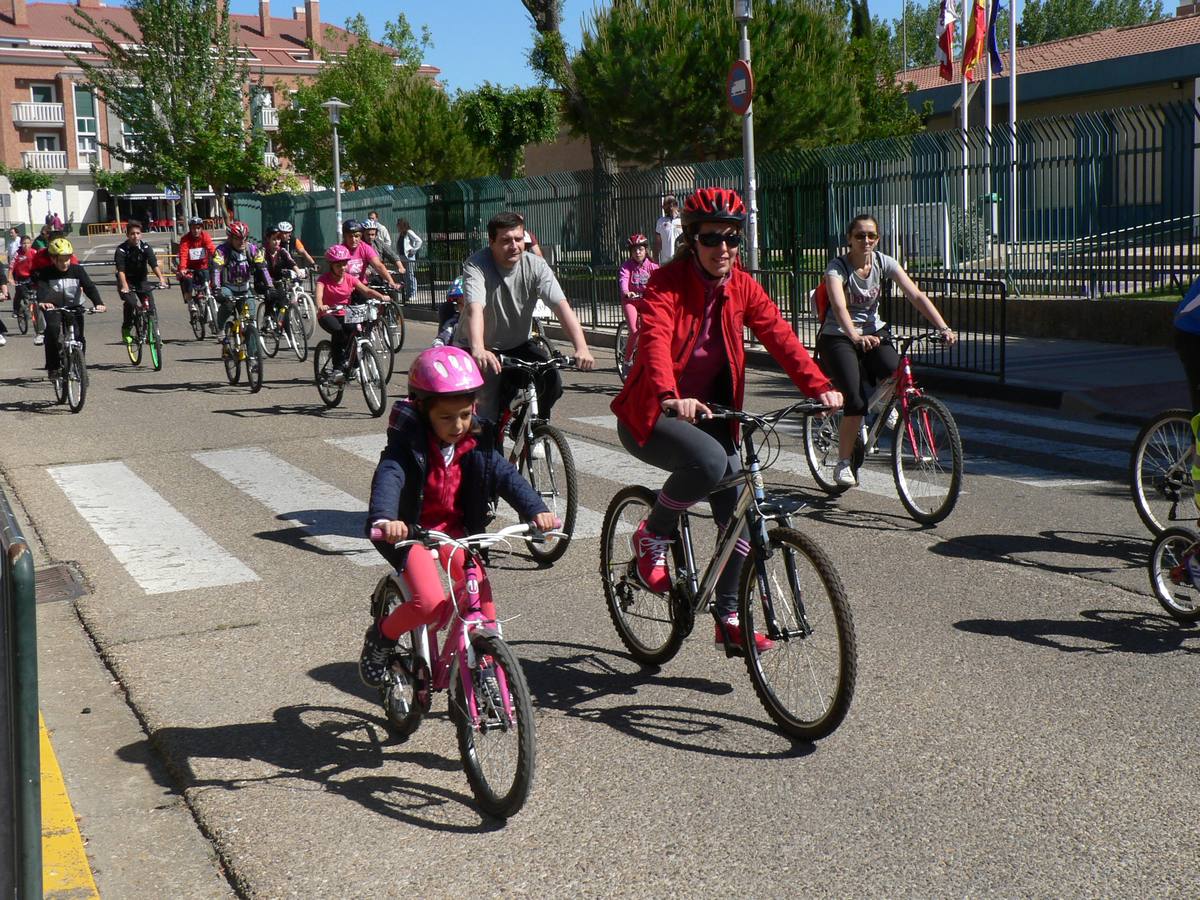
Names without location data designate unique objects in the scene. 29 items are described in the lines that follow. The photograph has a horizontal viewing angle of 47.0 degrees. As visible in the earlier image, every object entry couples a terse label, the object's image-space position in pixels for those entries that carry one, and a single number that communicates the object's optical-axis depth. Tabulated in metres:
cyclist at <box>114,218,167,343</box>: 18.20
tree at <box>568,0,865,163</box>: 33.09
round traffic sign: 16.97
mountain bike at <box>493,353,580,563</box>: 7.93
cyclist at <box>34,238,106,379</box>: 14.19
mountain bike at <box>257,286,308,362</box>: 18.83
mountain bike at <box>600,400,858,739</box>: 4.50
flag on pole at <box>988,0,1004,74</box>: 29.42
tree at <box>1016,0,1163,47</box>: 111.94
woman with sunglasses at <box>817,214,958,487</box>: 8.45
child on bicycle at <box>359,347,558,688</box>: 4.27
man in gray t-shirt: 7.96
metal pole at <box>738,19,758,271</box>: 18.19
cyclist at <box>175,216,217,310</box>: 21.73
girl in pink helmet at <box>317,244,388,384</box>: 13.41
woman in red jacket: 4.97
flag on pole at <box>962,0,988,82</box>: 29.14
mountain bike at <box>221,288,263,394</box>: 15.49
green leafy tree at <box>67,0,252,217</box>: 49.19
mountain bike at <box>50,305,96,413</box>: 14.16
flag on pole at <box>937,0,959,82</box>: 31.12
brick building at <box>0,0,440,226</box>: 85.00
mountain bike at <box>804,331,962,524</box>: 8.02
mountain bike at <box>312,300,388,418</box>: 13.18
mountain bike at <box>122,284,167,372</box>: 17.78
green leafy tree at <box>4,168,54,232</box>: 81.44
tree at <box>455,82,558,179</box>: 51.75
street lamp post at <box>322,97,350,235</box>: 35.12
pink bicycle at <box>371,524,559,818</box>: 4.00
